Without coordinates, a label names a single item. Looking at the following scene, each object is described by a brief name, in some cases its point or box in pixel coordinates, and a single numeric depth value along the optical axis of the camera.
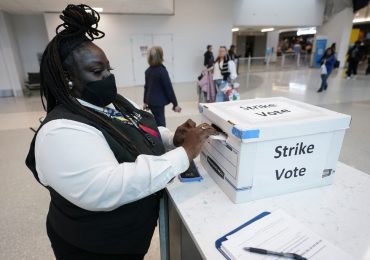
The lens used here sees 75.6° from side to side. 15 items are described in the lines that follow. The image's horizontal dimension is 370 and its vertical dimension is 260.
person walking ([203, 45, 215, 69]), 8.23
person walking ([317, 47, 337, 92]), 7.08
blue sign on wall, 12.38
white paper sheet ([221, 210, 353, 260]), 0.70
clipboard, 0.73
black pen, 0.68
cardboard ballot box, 0.86
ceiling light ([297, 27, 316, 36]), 13.64
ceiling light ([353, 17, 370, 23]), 12.79
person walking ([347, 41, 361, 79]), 9.20
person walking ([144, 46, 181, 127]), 3.12
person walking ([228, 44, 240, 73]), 8.12
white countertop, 0.78
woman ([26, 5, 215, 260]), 0.68
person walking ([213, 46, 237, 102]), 4.61
